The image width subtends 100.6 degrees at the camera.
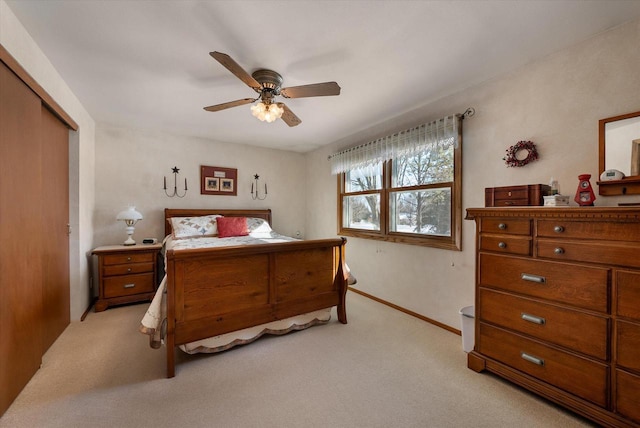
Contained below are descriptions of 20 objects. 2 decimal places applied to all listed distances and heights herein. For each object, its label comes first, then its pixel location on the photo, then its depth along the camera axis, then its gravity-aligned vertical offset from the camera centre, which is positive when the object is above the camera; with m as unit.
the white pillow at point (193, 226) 3.62 -0.19
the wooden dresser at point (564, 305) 1.35 -0.54
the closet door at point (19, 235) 1.51 -0.14
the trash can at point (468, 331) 2.13 -0.95
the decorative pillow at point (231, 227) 3.81 -0.21
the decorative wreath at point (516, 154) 2.09 +0.48
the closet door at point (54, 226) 2.18 -0.12
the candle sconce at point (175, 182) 4.05 +0.47
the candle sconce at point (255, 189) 4.72 +0.42
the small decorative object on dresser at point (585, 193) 1.62 +0.12
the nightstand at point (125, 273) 3.13 -0.75
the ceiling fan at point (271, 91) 1.98 +0.95
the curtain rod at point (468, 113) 2.49 +0.95
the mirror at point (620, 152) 1.61 +0.38
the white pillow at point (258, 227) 4.06 -0.23
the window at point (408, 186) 2.67 +0.33
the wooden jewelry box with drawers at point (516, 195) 1.83 +0.13
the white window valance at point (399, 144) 2.61 +0.80
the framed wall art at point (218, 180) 4.27 +0.53
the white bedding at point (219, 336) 1.91 -1.02
